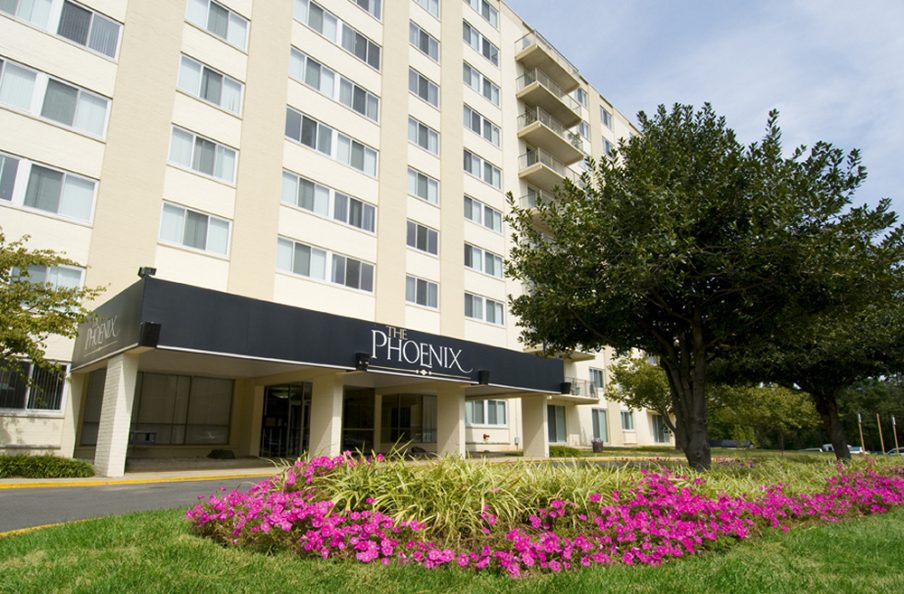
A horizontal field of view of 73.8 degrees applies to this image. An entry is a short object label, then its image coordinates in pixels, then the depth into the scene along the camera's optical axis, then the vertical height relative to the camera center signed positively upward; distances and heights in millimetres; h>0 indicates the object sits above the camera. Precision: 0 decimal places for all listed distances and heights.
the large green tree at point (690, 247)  12109 +3859
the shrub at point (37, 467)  14344 -1004
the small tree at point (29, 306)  14359 +2923
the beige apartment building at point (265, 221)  17297 +7452
